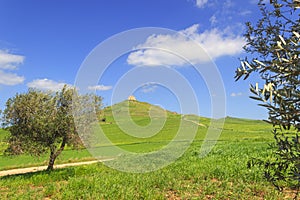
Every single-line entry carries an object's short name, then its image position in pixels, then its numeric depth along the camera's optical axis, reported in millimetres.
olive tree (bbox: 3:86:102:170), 15624
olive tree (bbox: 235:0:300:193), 1751
